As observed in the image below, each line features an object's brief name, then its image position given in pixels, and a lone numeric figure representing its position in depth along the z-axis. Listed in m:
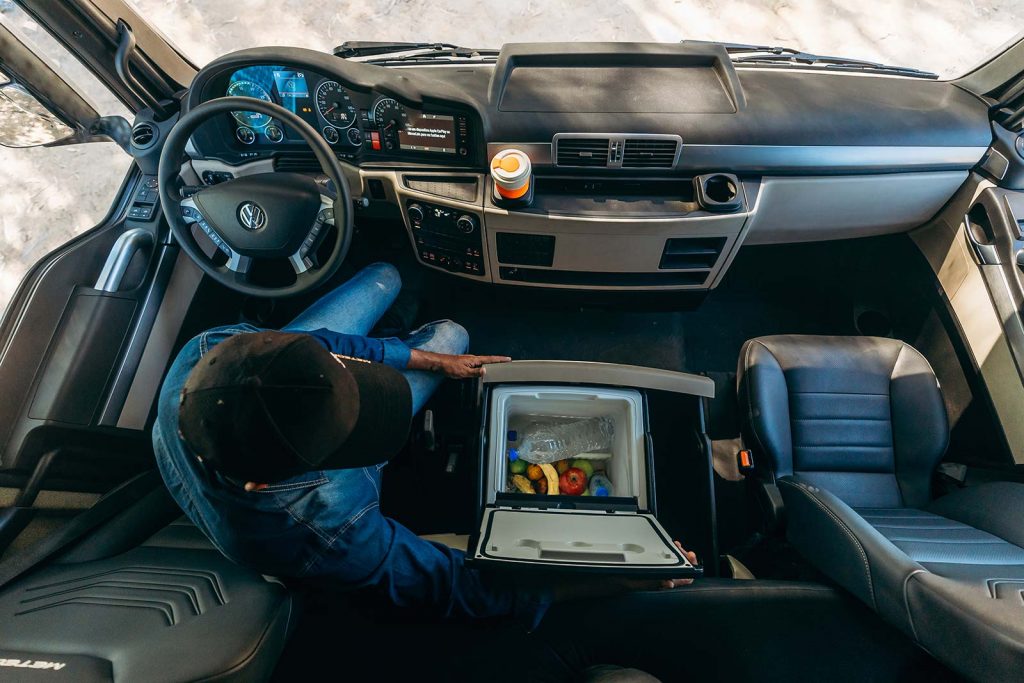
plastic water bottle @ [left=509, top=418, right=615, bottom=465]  1.78
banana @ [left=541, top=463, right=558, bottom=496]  1.66
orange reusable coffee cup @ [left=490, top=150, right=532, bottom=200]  1.42
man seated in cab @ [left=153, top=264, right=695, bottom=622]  0.84
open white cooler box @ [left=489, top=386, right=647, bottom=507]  1.54
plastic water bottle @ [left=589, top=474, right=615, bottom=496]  1.70
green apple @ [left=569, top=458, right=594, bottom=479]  1.75
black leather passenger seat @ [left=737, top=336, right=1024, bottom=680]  0.96
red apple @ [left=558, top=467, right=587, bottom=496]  1.71
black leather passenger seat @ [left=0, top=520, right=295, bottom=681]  0.92
